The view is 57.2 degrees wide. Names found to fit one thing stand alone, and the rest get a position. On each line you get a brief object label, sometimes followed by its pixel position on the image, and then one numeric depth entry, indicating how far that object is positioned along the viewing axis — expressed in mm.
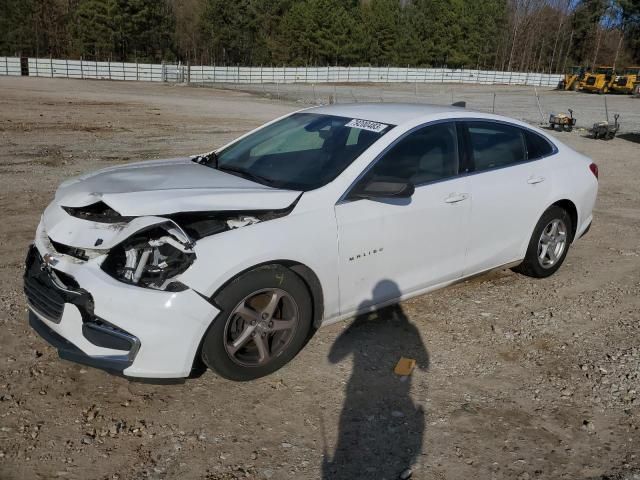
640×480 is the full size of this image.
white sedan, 3164
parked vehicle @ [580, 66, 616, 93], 47250
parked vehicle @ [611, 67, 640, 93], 45906
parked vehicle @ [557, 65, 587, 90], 52531
